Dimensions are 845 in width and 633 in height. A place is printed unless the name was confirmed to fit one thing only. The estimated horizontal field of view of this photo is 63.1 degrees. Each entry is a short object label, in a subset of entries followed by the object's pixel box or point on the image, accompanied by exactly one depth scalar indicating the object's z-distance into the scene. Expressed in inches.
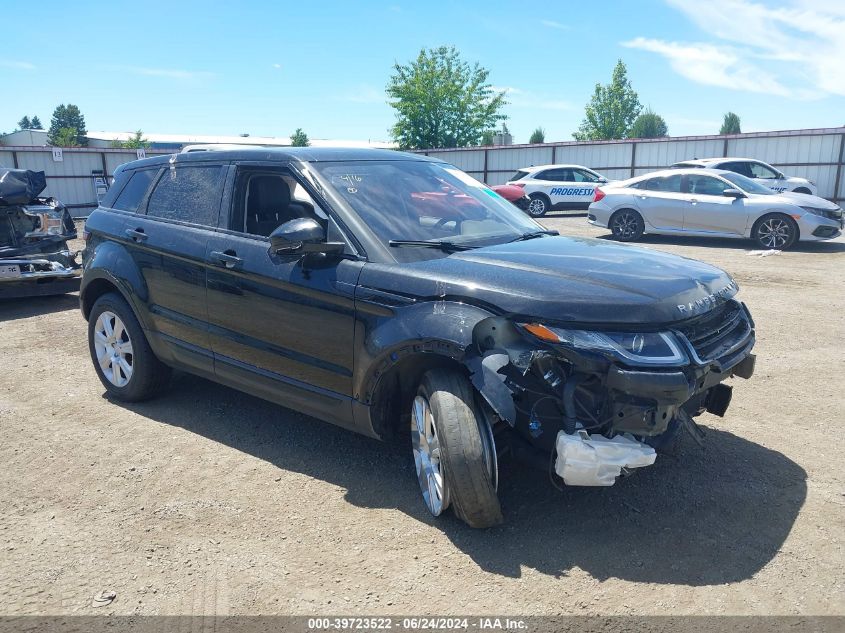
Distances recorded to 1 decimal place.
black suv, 118.5
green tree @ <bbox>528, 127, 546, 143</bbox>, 2074.3
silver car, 510.9
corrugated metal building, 829.8
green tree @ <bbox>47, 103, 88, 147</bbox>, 4549.7
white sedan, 703.7
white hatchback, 858.1
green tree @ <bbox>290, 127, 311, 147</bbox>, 3100.4
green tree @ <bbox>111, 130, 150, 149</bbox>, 2289.1
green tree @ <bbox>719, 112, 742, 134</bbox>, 2103.8
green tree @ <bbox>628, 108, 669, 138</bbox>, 2174.0
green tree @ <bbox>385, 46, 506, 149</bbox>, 1611.7
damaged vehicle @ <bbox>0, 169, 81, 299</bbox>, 323.9
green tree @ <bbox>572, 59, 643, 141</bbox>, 2246.6
